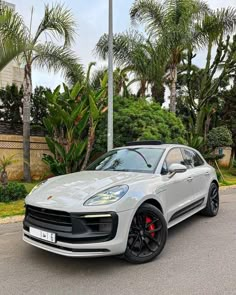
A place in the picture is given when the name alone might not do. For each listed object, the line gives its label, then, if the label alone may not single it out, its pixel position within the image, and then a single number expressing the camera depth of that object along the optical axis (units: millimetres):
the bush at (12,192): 7491
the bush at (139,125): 10277
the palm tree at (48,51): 9422
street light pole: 8539
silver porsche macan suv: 3531
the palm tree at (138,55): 12047
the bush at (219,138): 15000
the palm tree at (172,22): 11805
